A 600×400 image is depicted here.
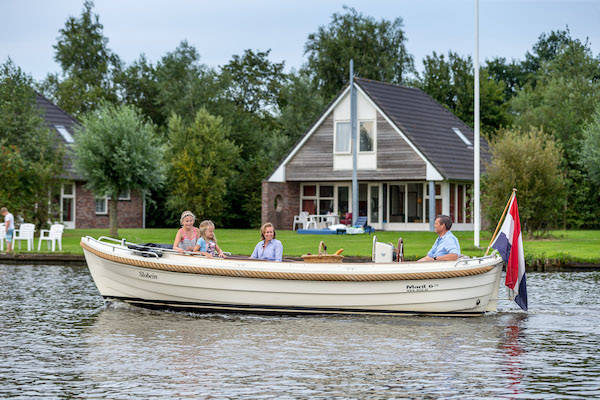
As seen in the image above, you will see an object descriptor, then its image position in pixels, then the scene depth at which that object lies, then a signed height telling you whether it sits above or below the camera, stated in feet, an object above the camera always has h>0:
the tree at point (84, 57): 231.50 +41.53
